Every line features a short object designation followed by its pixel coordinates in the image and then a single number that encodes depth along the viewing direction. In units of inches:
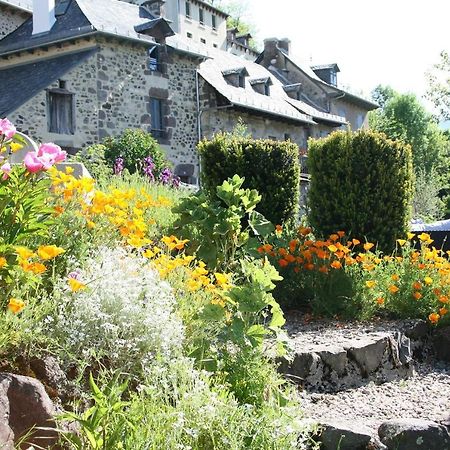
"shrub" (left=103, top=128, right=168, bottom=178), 690.2
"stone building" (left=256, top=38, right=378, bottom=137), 1243.2
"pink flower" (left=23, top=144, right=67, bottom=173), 128.3
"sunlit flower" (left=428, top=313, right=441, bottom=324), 234.1
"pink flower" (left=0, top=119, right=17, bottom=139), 135.7
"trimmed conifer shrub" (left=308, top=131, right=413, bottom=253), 319.3
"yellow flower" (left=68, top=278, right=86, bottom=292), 124.6
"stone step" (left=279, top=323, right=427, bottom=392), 187.3
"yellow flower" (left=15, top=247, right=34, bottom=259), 120.3
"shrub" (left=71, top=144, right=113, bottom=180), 390.3
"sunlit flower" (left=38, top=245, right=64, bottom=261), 123.0
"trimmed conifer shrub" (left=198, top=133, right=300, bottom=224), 349.7
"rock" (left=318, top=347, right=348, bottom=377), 192.9
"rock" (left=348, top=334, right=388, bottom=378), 202.0
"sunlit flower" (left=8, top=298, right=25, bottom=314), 113.0
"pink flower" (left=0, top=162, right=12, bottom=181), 133.2
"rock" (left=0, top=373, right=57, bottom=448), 113.7
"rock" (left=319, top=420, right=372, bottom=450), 148.3
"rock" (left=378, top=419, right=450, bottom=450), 151.9
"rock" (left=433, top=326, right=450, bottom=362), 241.1
